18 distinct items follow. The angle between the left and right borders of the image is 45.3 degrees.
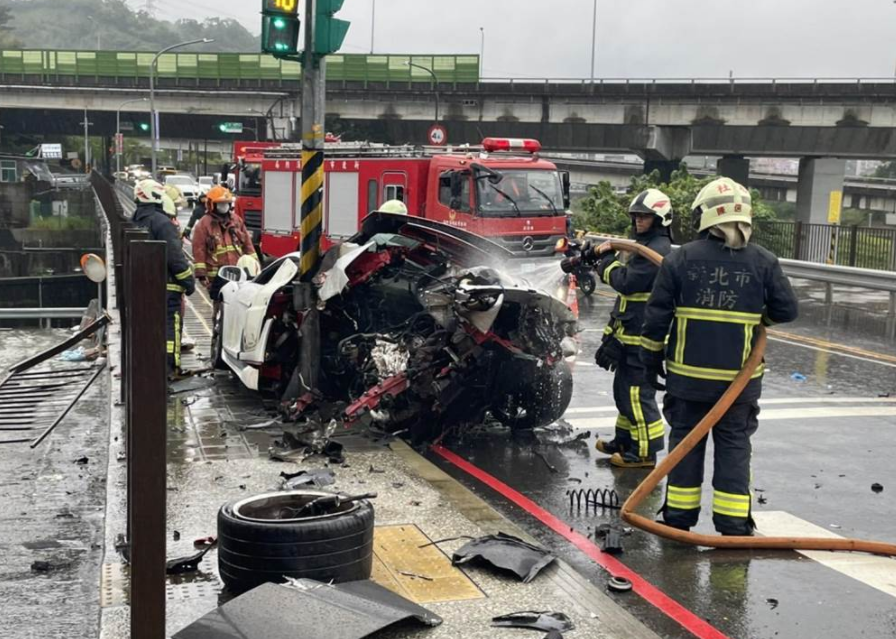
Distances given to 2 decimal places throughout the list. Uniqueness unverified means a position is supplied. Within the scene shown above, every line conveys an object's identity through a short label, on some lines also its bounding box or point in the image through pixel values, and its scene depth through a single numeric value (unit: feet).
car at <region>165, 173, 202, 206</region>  183.62
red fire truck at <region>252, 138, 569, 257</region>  58.23
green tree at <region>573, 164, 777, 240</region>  84.48
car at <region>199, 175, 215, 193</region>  199.29
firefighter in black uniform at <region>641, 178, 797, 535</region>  19.79
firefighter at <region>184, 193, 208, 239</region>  64.26
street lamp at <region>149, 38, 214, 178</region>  153.48
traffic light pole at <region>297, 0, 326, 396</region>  29.89
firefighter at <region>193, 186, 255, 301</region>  39.19
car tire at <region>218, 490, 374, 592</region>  15.97
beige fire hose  19.25
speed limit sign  108.78
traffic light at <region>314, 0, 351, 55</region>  29.53
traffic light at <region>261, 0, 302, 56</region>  29.40
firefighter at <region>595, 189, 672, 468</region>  25.12
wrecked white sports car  25.43
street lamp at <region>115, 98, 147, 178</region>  205.44
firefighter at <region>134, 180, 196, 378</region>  33.86
